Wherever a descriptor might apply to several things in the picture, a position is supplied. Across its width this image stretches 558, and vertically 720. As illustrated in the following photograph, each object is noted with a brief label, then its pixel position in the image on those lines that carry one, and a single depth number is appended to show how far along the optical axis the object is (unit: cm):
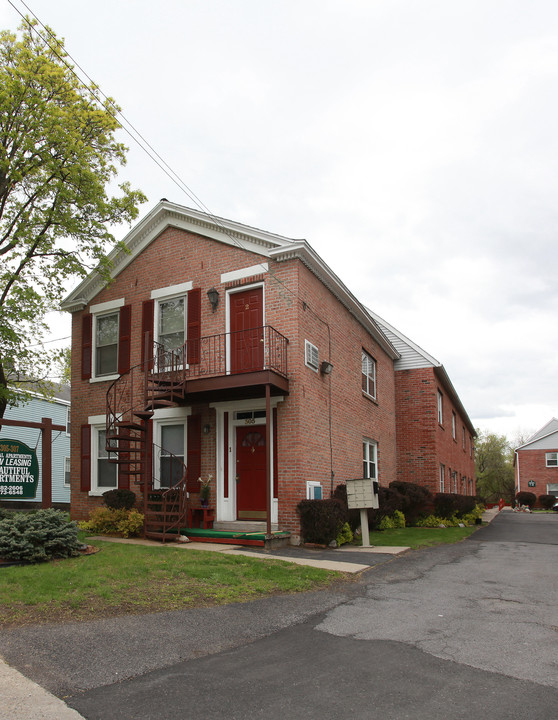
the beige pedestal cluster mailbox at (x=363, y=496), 1187
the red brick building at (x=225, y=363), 1271
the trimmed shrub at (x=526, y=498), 4497
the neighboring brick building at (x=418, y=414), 2150
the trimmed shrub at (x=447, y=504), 1952
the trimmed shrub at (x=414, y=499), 1898
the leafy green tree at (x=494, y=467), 6328
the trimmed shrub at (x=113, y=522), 1249
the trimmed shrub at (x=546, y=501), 4534
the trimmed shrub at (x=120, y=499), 1336
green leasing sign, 942
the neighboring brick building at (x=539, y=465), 4756
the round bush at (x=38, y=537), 868
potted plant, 1313
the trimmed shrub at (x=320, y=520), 1180
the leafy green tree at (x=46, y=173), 1248
